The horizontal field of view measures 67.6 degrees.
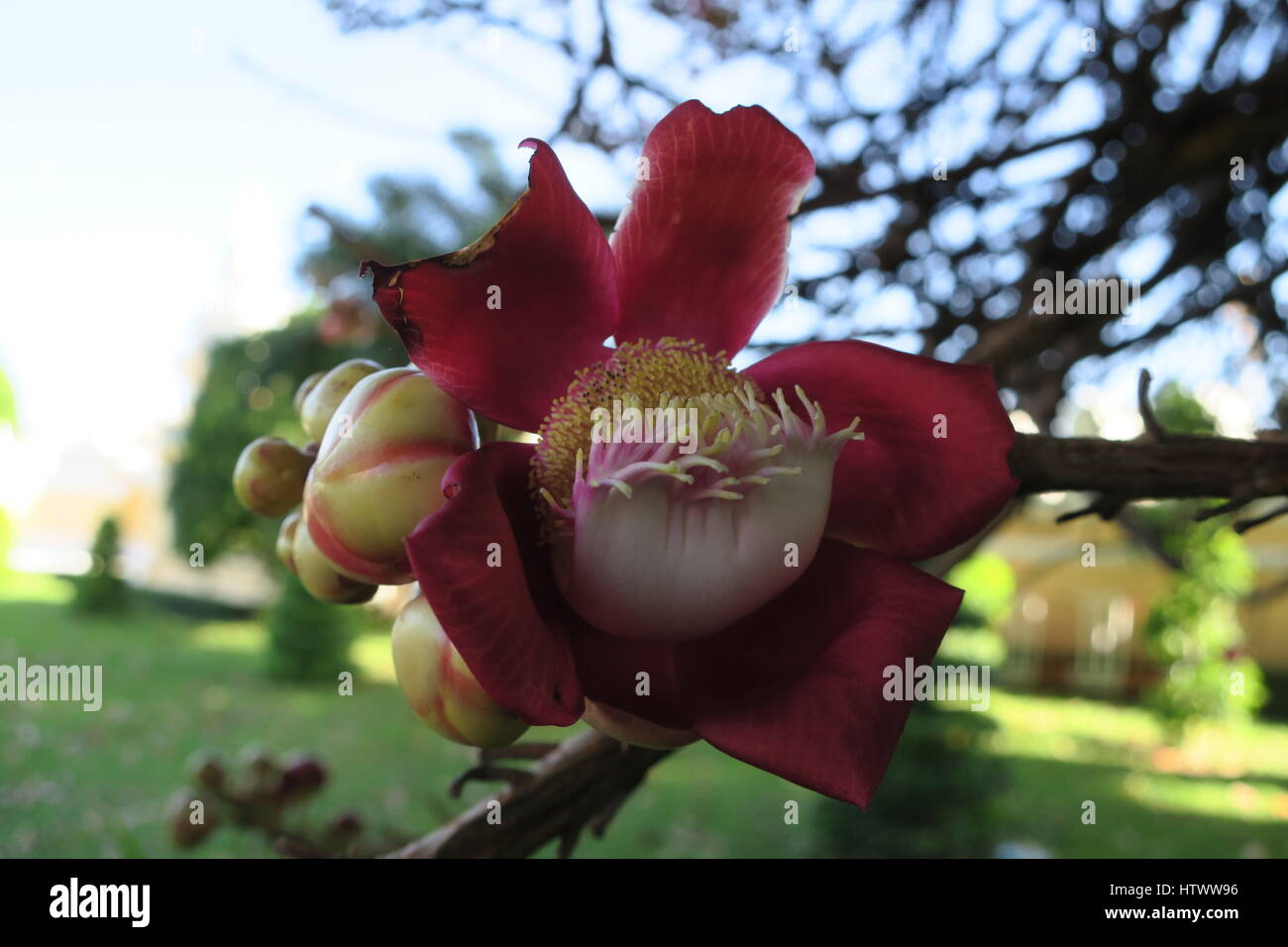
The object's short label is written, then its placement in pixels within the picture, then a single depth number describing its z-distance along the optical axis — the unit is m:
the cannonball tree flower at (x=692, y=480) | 0.26
